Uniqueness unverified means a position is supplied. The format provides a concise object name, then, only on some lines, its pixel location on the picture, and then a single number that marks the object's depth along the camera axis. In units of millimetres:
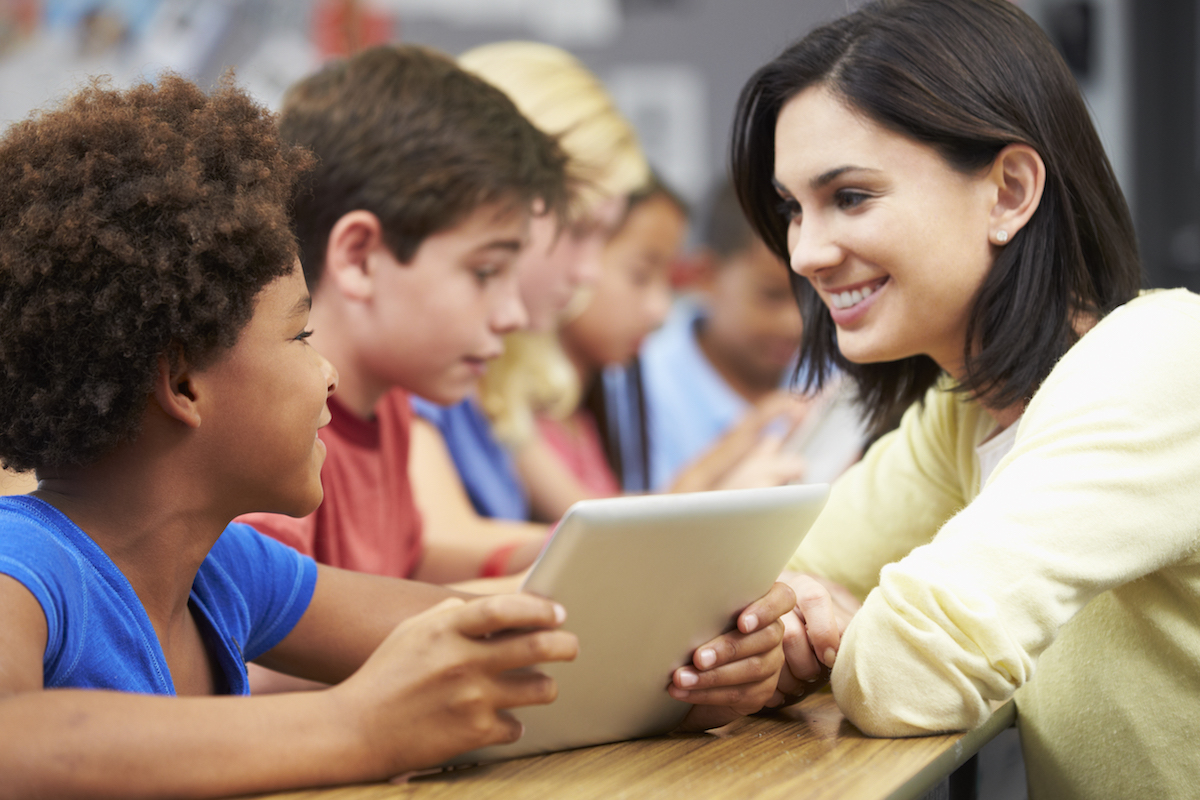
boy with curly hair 1474
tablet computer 1487
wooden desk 1497
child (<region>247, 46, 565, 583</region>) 2000
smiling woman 1577
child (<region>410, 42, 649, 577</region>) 2313
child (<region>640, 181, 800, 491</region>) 3477
